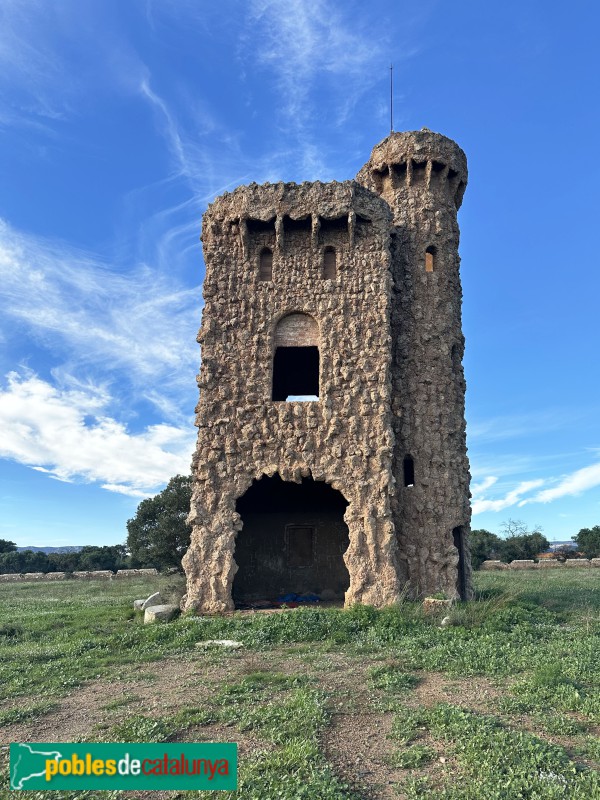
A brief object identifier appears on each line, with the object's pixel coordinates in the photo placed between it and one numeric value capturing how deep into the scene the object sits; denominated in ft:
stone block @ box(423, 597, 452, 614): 42.91
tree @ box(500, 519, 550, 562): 151.53
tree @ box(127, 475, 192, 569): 96.58
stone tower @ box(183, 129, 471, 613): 48.03
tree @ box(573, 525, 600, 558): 157.42
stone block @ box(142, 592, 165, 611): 52.65
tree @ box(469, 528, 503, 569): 134.36
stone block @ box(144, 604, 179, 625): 44.52
